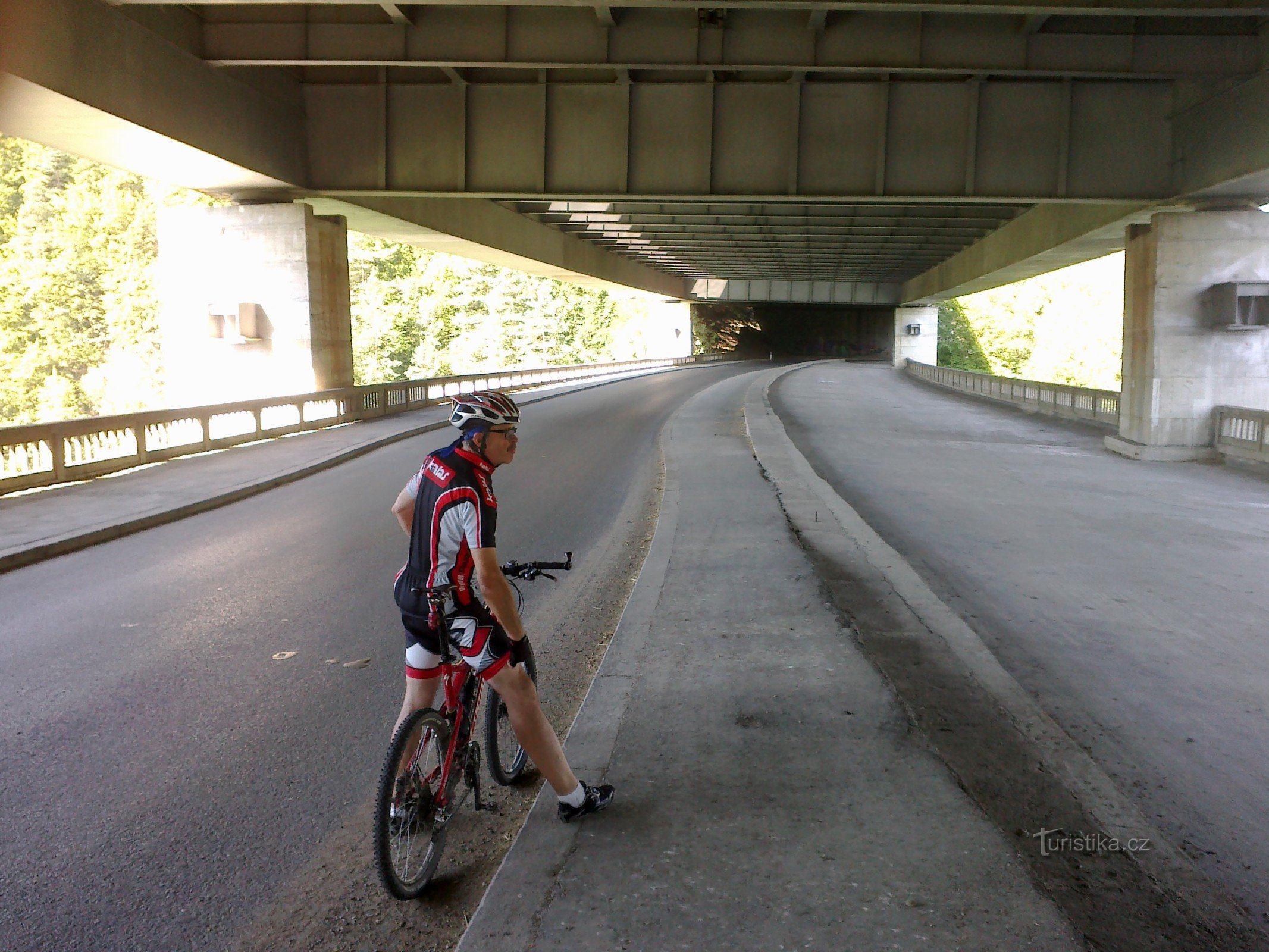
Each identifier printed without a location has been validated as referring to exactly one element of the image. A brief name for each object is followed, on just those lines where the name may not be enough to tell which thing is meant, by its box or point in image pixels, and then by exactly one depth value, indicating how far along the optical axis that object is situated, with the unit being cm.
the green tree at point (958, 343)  8794
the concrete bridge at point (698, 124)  1554
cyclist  380
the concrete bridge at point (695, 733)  367
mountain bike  367
